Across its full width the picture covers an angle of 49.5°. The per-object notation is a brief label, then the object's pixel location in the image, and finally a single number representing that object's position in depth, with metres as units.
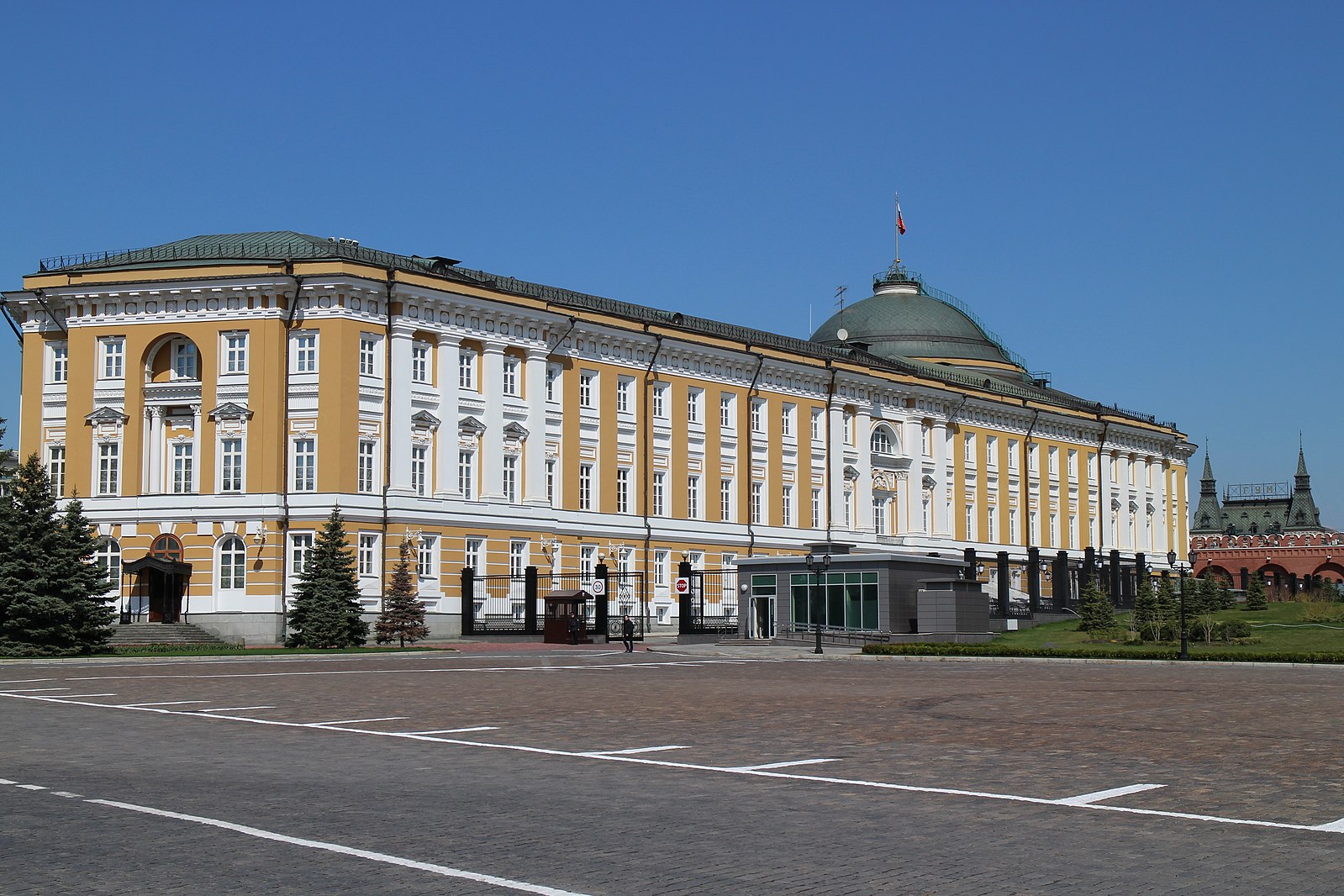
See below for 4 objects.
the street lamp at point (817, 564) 46.38
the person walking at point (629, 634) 45.06
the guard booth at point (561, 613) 49.84
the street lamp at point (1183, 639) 36.62
